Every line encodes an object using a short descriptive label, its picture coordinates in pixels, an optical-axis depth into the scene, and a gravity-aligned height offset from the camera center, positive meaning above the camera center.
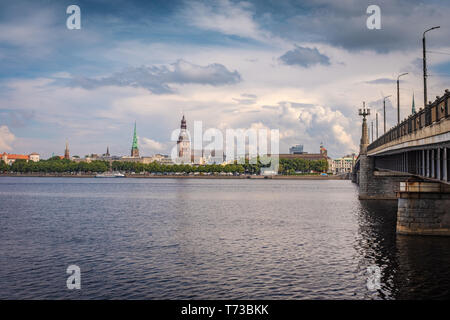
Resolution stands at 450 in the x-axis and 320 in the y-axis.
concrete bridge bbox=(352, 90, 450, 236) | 26.55 -0.02
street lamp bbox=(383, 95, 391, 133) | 87.53 +11.36
